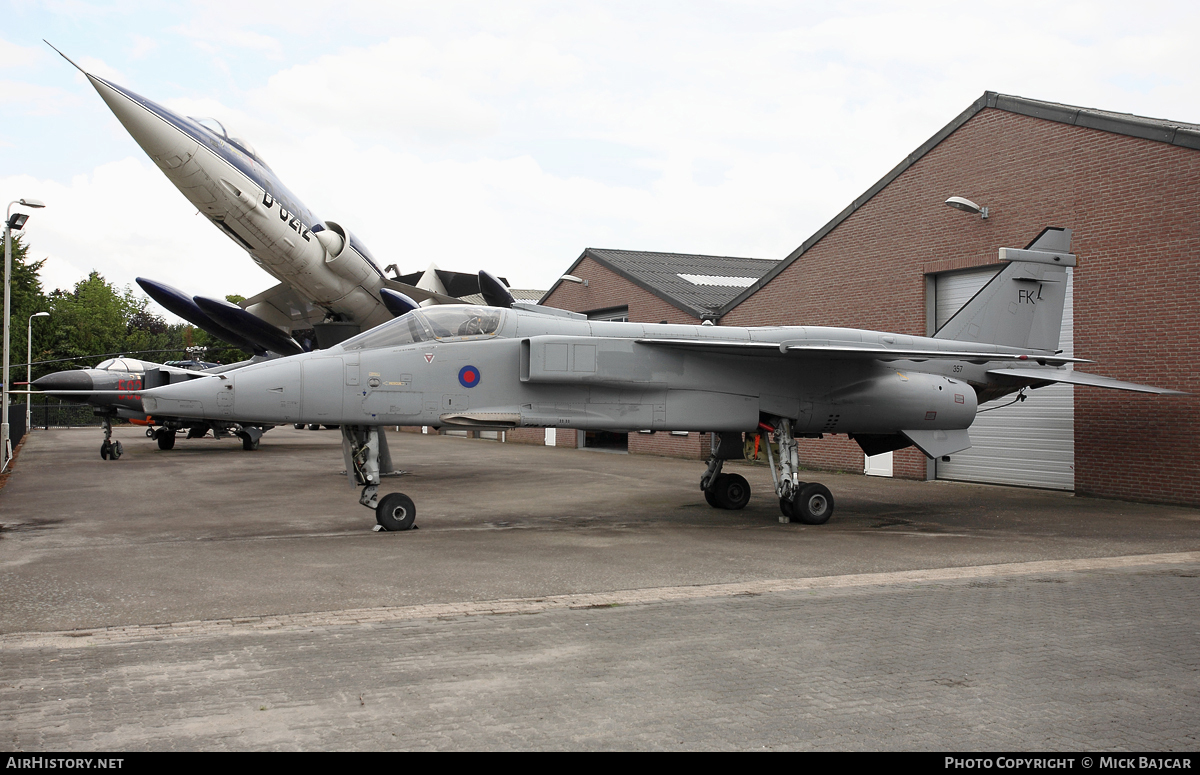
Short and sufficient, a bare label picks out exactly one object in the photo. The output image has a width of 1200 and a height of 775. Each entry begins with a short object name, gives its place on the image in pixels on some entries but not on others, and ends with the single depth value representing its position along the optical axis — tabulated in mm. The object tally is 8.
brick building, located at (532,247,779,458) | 25969
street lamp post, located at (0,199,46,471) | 19359
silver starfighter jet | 14031
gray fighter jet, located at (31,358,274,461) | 22641
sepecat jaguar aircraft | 9922
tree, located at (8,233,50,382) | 52438
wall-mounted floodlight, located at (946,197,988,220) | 16297
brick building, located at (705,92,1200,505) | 13750
